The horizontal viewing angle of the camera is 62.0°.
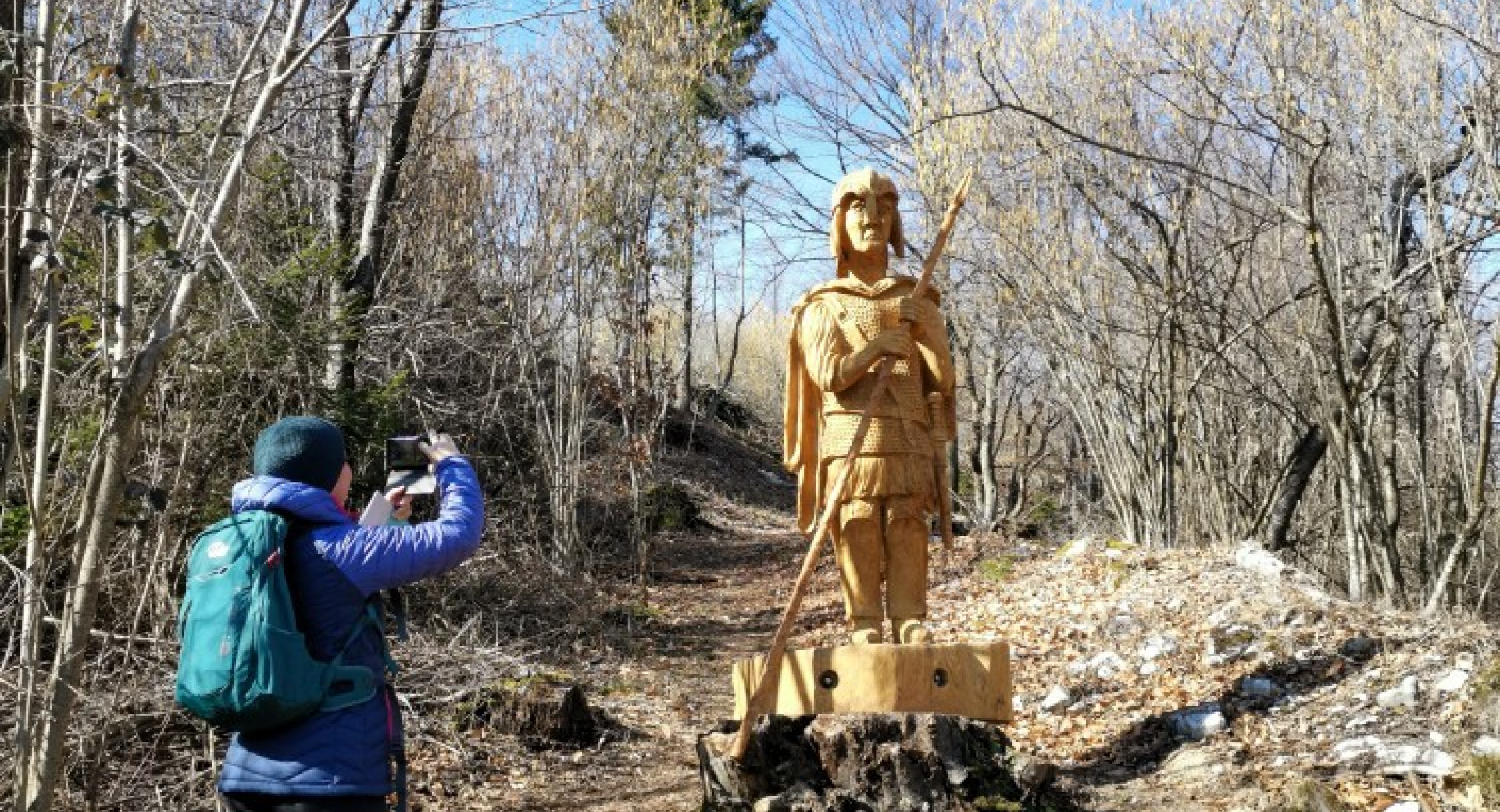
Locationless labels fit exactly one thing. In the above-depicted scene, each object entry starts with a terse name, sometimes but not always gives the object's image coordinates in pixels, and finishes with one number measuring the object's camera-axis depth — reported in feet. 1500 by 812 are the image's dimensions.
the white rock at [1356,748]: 16.33
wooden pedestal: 15.83
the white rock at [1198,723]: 19.03
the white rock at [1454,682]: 17.78
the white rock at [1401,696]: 17.87
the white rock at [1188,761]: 17.78
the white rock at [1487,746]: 15.46
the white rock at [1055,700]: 22.09
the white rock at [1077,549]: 34.22
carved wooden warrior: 17.31
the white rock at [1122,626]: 24.89
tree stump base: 15.40
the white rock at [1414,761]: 15.26
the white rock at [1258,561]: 26.30
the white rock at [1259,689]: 19.98
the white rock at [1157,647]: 23.18
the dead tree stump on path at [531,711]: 21.30
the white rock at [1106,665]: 23.13
